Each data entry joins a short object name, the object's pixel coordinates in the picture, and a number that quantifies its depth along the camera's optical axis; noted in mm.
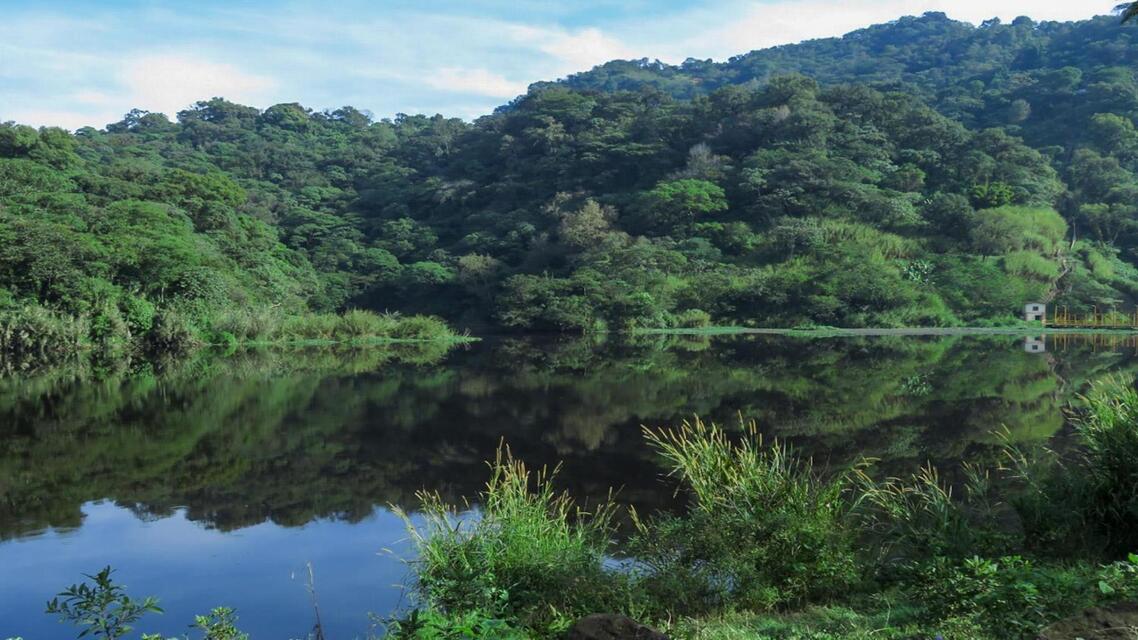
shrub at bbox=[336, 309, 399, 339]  35594
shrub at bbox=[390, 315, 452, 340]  36625
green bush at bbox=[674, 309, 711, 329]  39375
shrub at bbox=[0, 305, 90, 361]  27094
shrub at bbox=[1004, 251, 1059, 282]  38500
